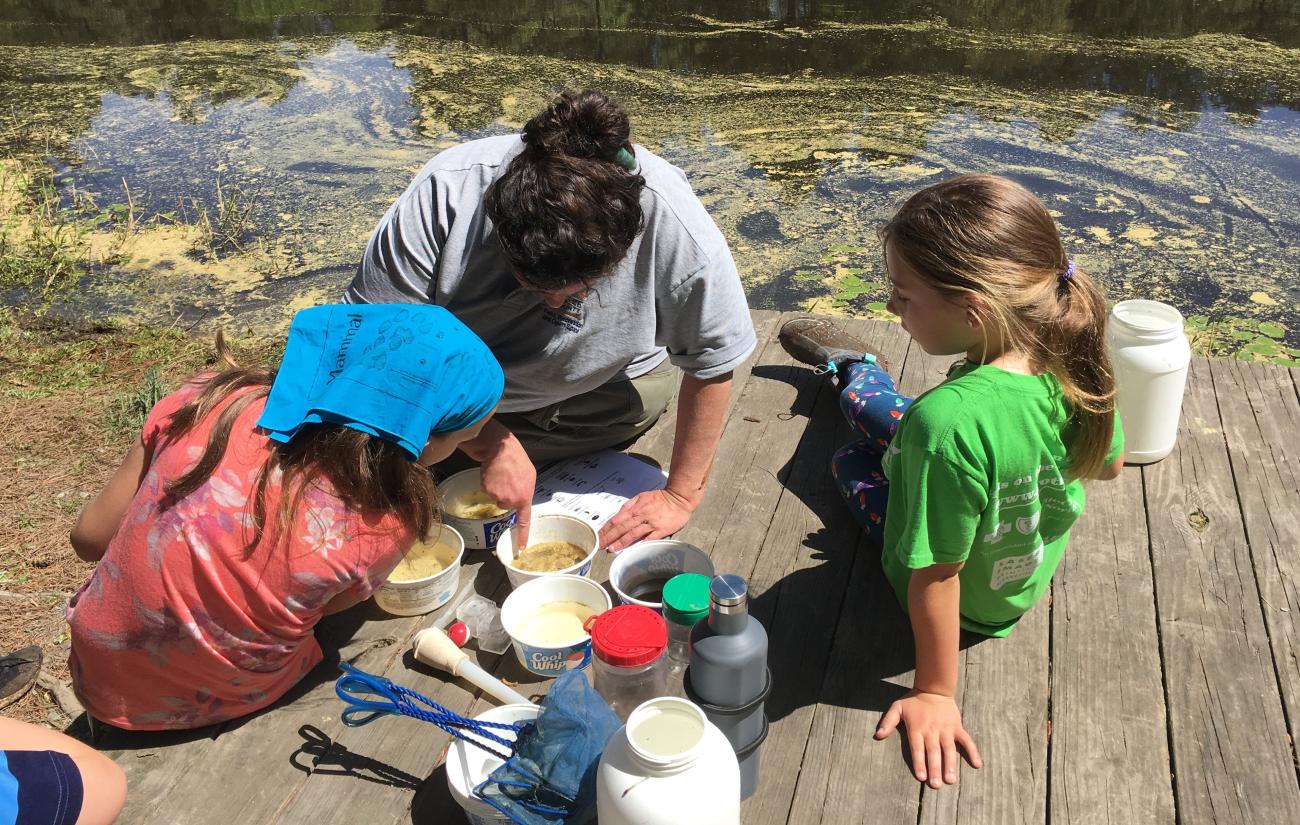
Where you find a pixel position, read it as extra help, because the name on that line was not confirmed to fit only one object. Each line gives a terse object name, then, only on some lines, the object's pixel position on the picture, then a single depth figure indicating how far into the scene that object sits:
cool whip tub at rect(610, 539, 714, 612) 1.88
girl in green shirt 1.48
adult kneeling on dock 1.57
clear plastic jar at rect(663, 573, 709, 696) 1.54
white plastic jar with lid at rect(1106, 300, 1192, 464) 2.23
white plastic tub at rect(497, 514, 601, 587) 1.99
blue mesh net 1.34
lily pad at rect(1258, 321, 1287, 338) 3.89
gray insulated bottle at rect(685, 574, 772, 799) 1.30
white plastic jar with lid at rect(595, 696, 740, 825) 1.14
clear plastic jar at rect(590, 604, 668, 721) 1.45
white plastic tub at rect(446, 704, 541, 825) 1.38
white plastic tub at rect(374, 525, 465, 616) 1.84
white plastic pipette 1.66
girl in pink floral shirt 1.41
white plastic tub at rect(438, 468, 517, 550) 2.01
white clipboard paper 2.18
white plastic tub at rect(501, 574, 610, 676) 1.68
